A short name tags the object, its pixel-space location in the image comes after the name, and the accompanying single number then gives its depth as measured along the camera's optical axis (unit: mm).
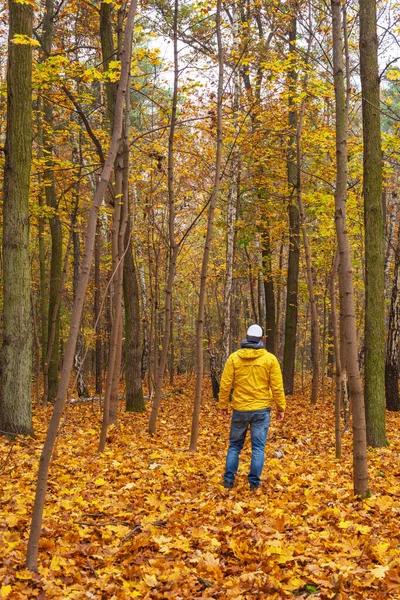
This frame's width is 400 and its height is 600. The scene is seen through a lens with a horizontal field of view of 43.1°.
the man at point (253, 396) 6250
